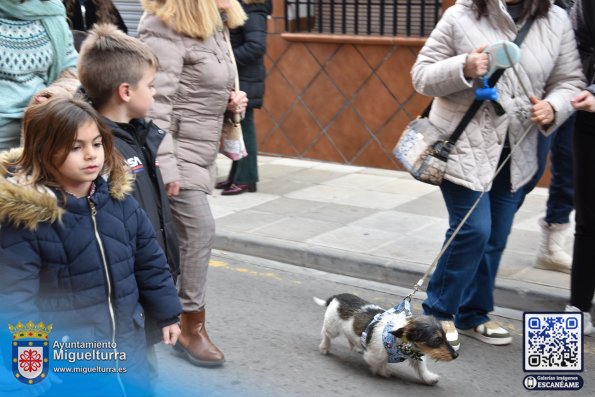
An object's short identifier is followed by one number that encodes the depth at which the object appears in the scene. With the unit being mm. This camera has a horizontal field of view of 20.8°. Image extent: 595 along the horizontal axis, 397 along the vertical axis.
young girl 5118
